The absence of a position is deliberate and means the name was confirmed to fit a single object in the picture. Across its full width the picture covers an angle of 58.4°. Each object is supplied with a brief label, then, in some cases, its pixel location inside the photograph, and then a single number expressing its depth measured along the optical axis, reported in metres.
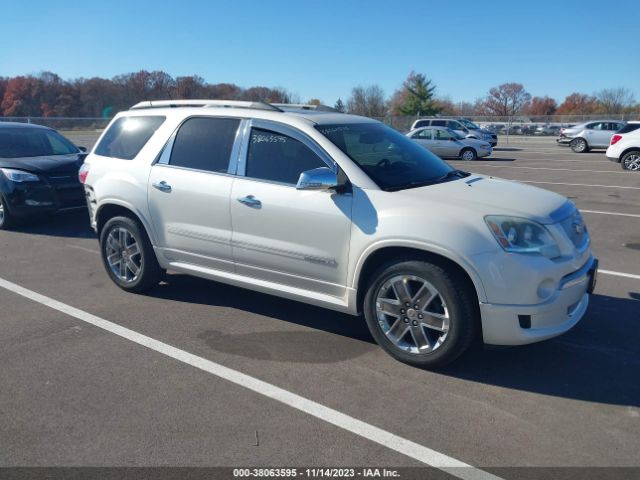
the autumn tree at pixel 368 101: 71.19
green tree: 71.81
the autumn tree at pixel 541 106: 114.25
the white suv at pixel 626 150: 17.75
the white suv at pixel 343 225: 3.87
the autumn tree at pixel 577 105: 93.19
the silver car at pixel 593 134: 26.98
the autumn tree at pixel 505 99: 111.64
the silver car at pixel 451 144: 23.67
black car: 8.92
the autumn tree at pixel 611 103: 77.02
